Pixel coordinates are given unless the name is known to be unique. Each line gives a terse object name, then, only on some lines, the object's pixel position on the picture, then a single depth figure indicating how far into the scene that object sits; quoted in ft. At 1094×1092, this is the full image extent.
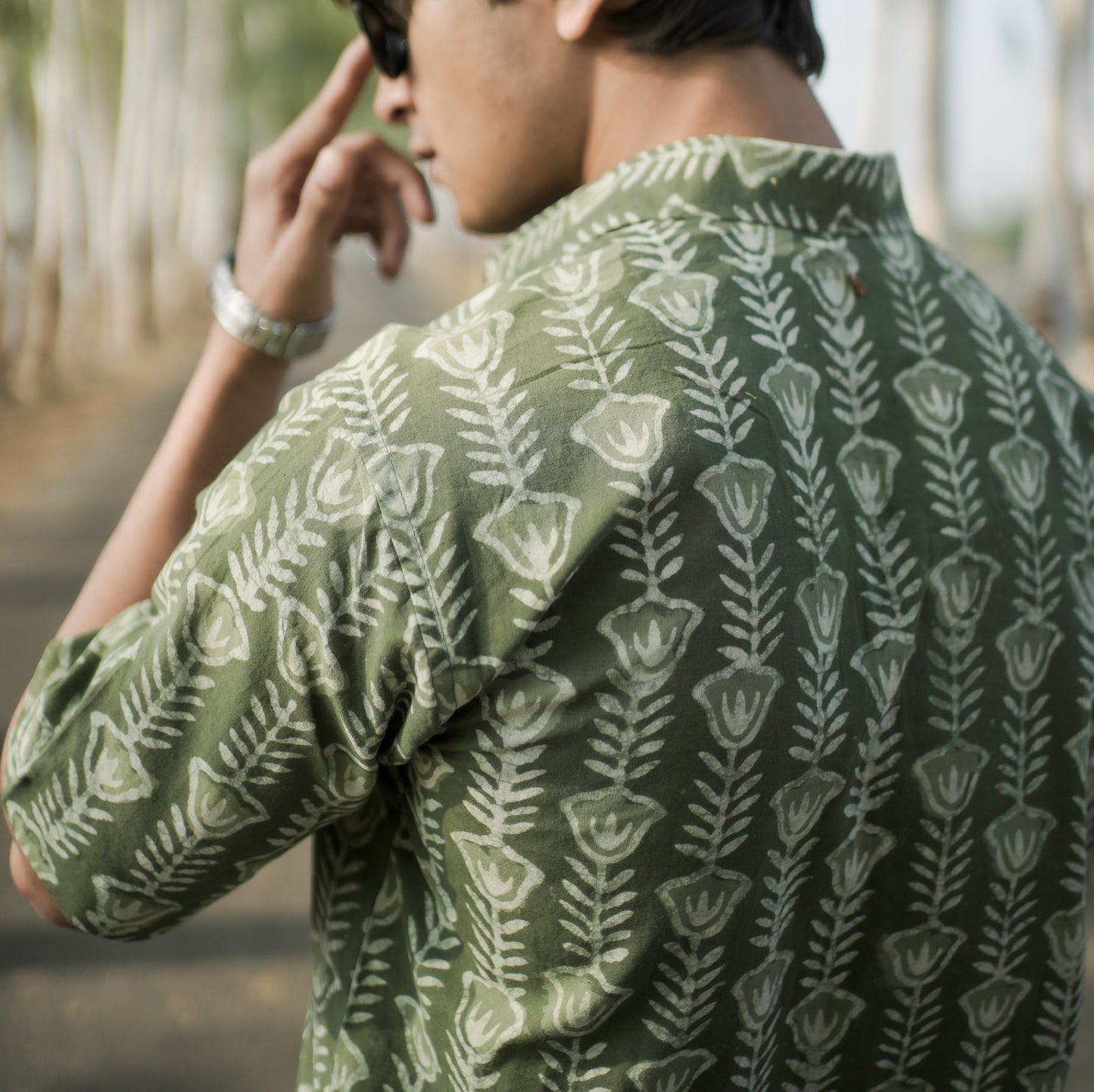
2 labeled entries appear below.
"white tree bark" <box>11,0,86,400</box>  34.04
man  2.79
